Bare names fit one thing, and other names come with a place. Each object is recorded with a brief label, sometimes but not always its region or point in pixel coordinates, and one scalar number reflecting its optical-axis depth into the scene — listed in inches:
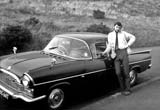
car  179.5
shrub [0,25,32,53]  405.7
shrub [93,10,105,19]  959.0
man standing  224.8
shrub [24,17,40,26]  659.1
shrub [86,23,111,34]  554.3
